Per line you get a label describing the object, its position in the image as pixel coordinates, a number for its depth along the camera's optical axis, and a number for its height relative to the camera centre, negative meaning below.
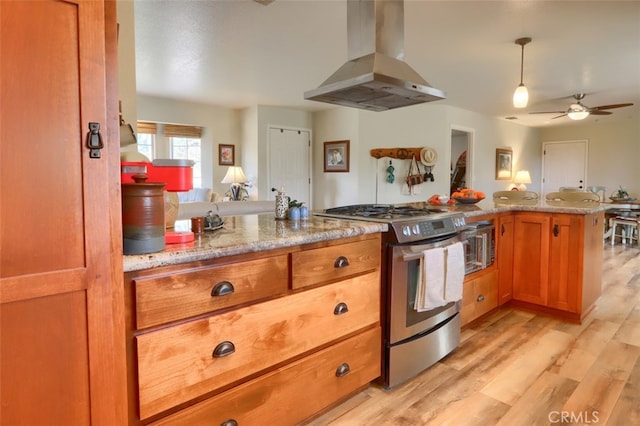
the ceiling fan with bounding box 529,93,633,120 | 4.70 +0.96
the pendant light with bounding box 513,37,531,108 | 3.38 +0.83
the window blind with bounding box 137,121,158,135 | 6.22 +1.00
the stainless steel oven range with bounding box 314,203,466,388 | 1.92 -0.55
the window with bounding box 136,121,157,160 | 6.31 +0.84
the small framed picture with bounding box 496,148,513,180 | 7.73 +0.53
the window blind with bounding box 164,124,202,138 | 6.52 +0.98
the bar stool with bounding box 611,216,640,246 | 5.98 -0.62
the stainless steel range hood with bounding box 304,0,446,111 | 2.09 +0.69
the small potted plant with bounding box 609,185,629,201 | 6.99 -0.13
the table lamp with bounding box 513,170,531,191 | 7.89 +0.22
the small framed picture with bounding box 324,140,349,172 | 6.58 +0.57
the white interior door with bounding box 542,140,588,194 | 8.69 +0.56
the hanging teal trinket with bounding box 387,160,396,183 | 6.30 +0.24
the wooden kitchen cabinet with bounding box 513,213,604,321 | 2.84 -0.55
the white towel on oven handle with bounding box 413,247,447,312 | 1.97 -0.47
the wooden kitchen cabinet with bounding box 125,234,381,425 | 1.18 -0.54
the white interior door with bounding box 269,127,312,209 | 6.79 +0.48
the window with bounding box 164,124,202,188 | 6.57 +0.79
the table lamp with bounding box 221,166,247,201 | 6.14 +0.15
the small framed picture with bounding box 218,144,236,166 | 6.87 +0.60
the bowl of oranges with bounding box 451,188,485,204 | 3.08 -0.07
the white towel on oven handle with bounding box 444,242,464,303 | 2.08 -0.46
